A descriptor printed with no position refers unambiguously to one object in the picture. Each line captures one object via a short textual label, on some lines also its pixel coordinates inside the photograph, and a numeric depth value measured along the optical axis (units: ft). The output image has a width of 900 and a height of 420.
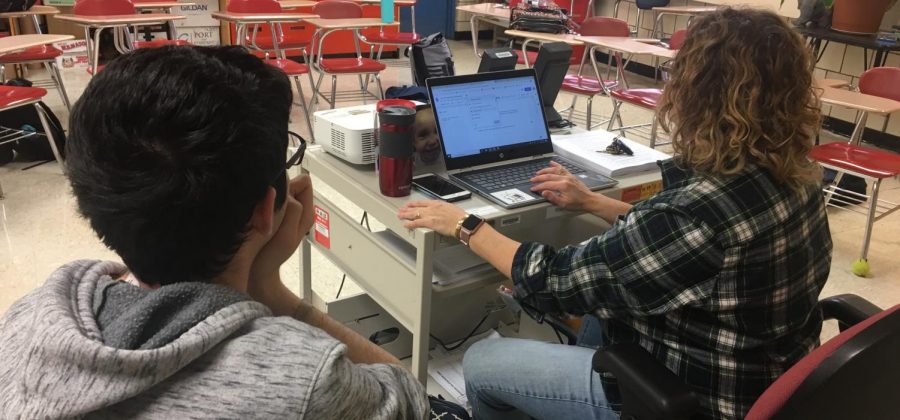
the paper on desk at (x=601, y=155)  6.09
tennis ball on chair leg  9.77
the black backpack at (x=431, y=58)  7.40
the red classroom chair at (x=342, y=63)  14.70
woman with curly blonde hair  3.78
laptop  5.64
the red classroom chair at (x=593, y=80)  14.10
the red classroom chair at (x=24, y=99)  10.52
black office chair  2.94
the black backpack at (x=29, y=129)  12.32
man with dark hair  1.93
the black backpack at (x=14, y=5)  15.25
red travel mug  5.07
